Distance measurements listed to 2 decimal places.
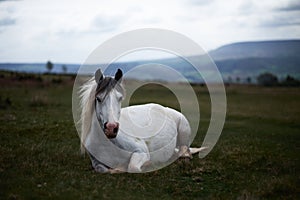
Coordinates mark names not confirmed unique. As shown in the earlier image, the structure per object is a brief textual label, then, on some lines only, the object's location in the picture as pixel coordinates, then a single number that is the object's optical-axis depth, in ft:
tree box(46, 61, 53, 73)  433.48
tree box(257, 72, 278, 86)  387.14
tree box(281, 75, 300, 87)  249.75
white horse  27.78
